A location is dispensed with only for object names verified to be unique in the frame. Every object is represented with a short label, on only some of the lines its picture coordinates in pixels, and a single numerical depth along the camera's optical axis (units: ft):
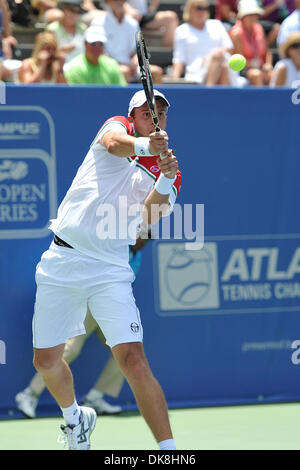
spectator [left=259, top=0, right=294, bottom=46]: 69.92
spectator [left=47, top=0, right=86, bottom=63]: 54.49
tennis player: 26.89
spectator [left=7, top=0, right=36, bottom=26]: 60.54
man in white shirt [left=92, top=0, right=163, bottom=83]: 55.21
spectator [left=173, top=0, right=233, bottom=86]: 55.21
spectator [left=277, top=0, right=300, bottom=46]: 59.67
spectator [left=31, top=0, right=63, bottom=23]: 58.59
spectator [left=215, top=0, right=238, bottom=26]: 64.39
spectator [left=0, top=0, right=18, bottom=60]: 53.83
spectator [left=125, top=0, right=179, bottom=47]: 65.05
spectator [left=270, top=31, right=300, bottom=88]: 49.88
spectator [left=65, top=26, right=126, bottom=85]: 47.44
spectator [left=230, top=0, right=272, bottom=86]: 57.31
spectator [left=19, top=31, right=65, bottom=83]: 48.73
